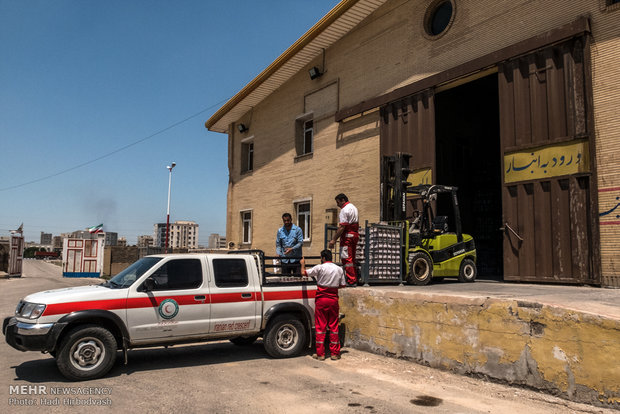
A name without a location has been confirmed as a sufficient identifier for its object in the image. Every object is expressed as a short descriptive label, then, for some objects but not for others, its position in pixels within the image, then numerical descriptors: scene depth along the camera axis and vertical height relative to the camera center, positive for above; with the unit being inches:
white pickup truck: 253.9 -37.7
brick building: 423.2 +166.0
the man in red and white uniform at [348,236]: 369.7 +11.0
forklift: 430.6 +12.8
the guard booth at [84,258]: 1091.9 -22.8
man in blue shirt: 434.6 +8.8
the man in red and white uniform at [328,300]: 326.0 -35.0
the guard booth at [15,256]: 1076.5 -18.8
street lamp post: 1616.1 +279.2
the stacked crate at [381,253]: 393.1 -2.6
